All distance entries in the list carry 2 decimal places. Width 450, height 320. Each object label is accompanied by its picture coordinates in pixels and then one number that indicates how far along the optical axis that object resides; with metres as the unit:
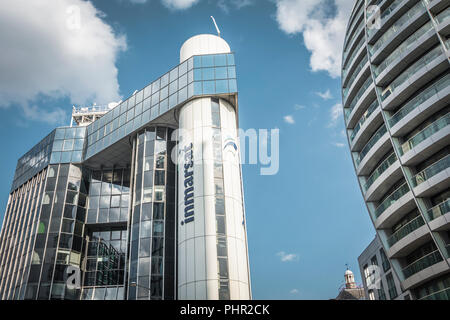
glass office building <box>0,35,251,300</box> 39.38
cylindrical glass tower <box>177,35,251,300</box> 36.72
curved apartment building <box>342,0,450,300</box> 35.50
